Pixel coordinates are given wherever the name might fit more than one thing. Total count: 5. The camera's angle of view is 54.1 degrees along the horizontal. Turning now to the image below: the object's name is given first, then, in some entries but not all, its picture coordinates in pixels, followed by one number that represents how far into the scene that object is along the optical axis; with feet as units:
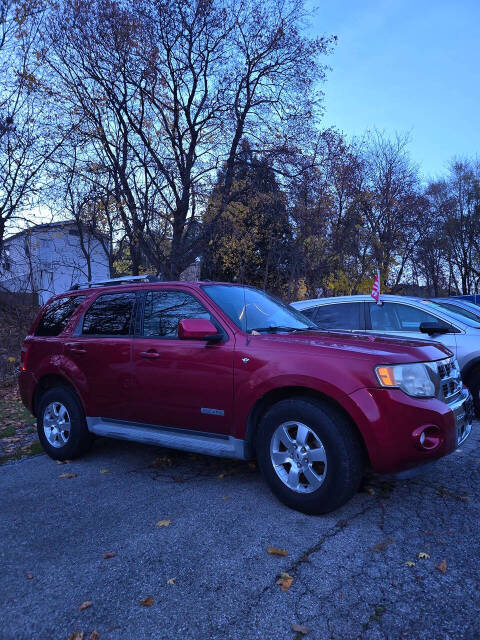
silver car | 21.56
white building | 44.37
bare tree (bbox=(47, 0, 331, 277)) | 46.73
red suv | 11.10
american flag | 24.17
